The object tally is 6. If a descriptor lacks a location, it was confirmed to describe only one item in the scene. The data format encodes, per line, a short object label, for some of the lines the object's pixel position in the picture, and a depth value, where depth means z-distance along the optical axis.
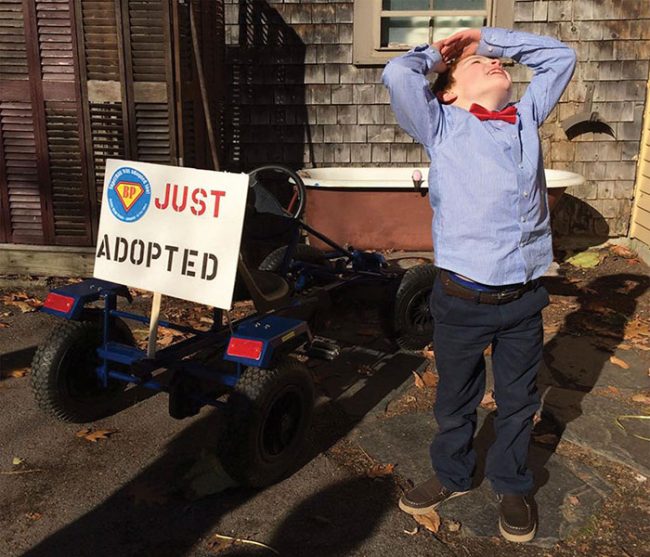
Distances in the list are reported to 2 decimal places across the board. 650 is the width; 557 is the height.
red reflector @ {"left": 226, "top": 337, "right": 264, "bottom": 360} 3.36
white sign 3.40
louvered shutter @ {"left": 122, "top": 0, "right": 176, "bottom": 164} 6.28
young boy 2.87
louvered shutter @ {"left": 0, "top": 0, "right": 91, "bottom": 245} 6.33
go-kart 3.37
